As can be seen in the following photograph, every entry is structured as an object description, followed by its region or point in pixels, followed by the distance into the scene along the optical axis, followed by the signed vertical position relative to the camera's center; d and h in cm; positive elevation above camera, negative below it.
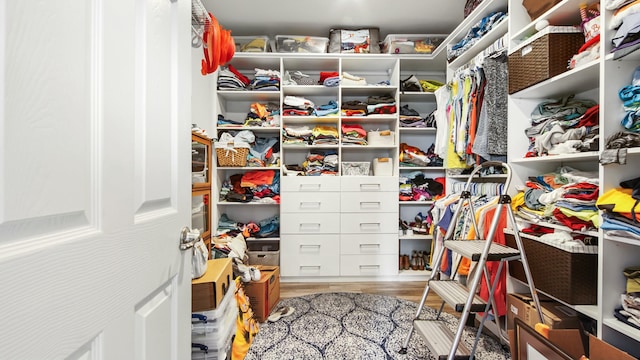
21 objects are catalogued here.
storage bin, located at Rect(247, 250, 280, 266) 285 -75
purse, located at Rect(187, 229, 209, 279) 141 -40
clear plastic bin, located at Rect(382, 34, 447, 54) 298 +128
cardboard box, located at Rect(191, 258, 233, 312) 139 -52
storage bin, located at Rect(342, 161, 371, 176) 309 +8
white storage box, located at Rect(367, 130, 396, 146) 305 +38
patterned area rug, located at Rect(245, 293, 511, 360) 175 -99
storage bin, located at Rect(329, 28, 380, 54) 298 +129
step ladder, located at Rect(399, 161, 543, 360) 136 -56
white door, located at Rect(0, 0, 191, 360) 37 -1
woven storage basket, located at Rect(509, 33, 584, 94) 154 +62
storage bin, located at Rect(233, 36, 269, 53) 295 +126
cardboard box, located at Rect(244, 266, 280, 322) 211 -82
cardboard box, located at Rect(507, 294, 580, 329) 143 -65
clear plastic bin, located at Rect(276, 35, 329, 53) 297 +126
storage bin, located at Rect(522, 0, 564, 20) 159 +91
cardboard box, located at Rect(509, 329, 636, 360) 124 -65
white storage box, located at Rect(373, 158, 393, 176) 307 +10
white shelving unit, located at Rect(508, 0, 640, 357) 121 -2
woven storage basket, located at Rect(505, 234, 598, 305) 136 -43
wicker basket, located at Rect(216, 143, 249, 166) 297 +19
